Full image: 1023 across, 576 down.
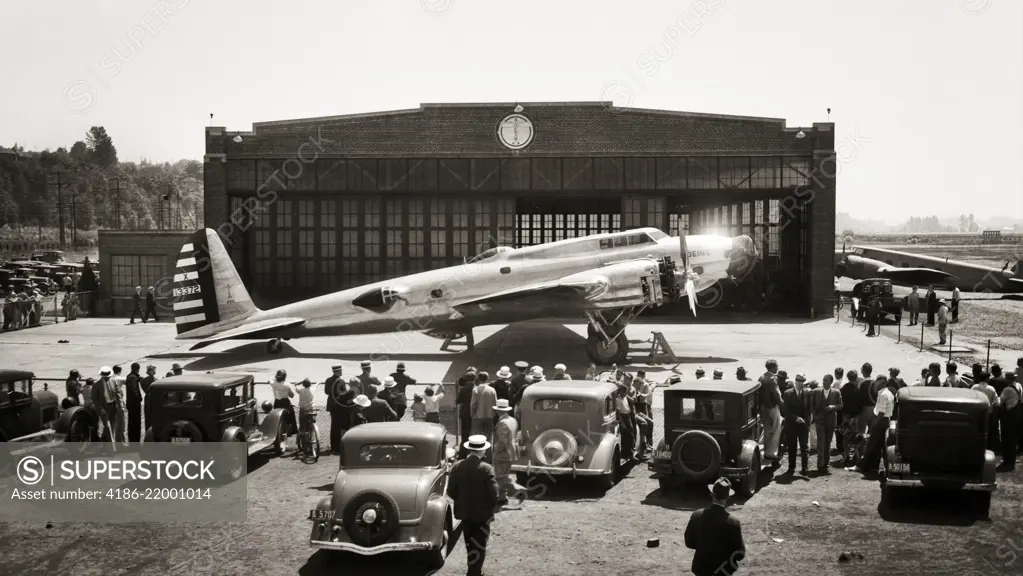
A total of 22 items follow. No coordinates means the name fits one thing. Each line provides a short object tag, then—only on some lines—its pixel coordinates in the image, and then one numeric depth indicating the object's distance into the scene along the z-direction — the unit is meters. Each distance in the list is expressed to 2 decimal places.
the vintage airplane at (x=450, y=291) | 27.67
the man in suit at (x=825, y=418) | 14.36
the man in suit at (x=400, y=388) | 16.20
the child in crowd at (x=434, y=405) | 17.61
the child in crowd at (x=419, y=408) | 15.77
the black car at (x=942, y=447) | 11.90
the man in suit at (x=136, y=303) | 40.38
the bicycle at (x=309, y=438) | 15.66
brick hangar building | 41.31
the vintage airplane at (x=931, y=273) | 50.66
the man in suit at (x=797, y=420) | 14.34
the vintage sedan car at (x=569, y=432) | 13.20
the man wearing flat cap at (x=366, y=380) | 16.95
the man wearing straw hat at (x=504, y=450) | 12.83
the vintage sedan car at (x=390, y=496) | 9.63
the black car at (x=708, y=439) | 12.62
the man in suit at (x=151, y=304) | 40.88
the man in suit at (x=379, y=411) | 14.28
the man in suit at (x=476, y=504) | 9.50
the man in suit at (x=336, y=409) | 16.02
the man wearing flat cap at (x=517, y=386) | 16.38
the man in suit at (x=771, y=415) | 14.48
